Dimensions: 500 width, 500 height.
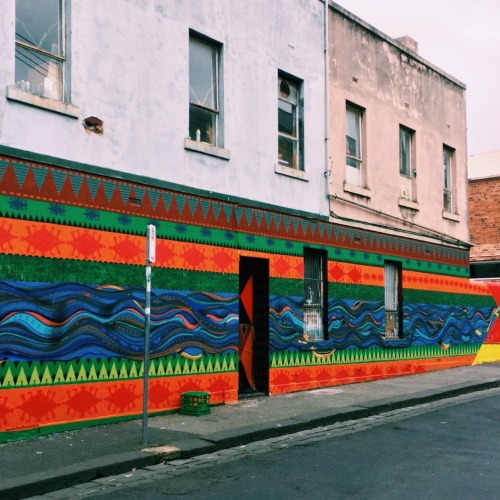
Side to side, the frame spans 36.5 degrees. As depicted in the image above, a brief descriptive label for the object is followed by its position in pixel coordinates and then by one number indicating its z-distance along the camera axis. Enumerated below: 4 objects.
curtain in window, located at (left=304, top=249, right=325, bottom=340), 14.84
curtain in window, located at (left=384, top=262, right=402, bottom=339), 17.45
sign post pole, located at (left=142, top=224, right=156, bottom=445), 8.70
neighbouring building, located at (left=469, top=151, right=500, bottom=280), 28.83
